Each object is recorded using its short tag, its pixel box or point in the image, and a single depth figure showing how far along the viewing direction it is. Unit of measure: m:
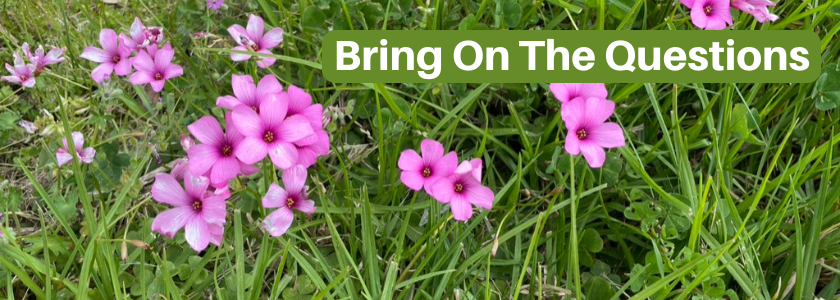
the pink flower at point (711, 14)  0.36
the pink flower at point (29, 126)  0.37
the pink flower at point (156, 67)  0.36
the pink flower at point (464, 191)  0.33
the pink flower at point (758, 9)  0.36
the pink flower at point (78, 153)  0.35
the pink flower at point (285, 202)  0.33
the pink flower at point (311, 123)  0.32
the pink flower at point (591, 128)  0.33
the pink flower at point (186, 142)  0.33
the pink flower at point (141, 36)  0.37
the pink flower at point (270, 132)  0.31
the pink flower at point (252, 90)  0.33
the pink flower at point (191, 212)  0.32
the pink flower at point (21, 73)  0.38
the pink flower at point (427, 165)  0.33
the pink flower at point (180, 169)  0.34
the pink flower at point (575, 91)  0.34
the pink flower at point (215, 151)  0.32
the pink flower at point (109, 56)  0.37
